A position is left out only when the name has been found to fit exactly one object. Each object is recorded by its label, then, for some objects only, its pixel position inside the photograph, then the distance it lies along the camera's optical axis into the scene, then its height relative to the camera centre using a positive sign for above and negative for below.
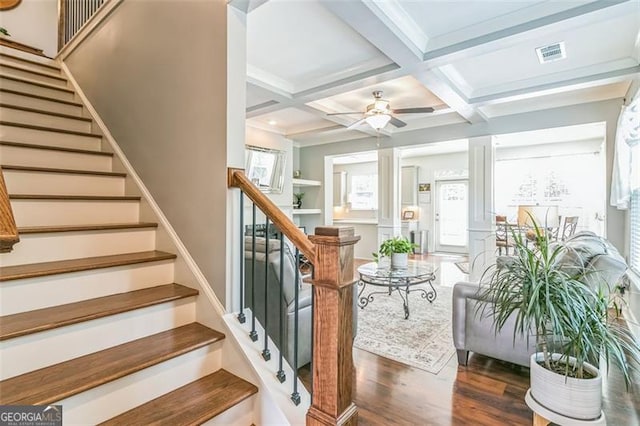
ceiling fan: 3.89 +1.23
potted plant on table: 3.82 -0.47
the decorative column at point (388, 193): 6.38 +0.39
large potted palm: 1.47 -0.52
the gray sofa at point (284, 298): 2.21 -0.62
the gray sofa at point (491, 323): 2.17 -0.82
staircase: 1.26 -0.45
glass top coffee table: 3.46 -0.69
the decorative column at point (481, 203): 5.25 +0.16
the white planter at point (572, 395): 1.50 -0.86
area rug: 2.66 -1.16
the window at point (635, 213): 3.15 +0.00
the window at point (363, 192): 9.20 +0.59
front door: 8.52 -0.09
